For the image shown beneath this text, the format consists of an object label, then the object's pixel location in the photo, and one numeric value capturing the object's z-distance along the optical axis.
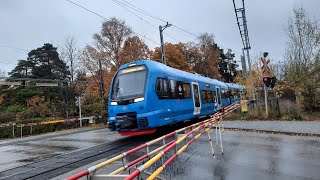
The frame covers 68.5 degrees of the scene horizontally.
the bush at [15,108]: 28.19
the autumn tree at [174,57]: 36.99
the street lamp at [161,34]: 20.71
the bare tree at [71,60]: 29.32
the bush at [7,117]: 24.35
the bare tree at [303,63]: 17.12
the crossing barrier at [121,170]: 2.73
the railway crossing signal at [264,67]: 14.17
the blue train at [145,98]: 10.09
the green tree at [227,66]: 63.37
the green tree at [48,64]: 34.27
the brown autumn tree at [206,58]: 47.35
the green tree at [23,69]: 34.67
